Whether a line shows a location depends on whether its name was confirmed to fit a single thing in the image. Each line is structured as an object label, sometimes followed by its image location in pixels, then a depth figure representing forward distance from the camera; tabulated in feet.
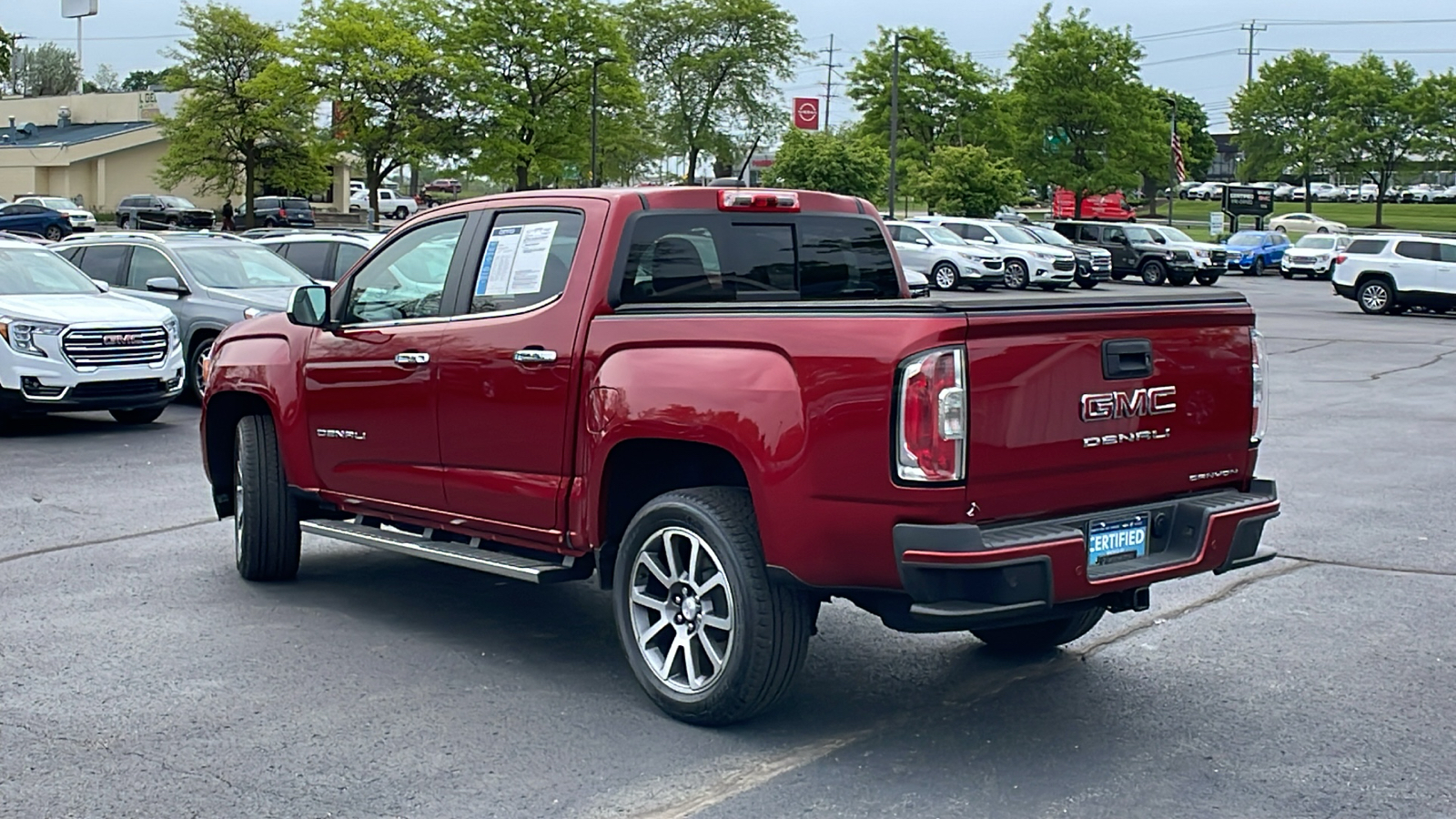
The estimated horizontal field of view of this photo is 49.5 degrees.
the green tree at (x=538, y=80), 195.62
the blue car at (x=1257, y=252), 172.24
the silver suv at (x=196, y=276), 50.60
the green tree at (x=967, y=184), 189.57
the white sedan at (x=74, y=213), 183.01
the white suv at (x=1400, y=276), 108.06
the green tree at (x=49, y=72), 418.10
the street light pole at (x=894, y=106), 186.73
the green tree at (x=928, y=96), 223.92
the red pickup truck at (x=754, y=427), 16.08
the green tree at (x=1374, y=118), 253.03
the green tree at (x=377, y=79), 182.09
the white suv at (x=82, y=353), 43.62
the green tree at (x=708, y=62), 301.43
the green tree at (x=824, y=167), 185.26
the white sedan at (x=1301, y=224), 213.25
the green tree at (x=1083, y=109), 213.87
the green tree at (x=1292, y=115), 261.24
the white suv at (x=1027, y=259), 124.67
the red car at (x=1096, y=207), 242.58
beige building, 244.42
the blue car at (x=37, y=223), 174.19
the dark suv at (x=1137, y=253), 144.46
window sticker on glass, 20.93
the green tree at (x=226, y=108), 186.50
